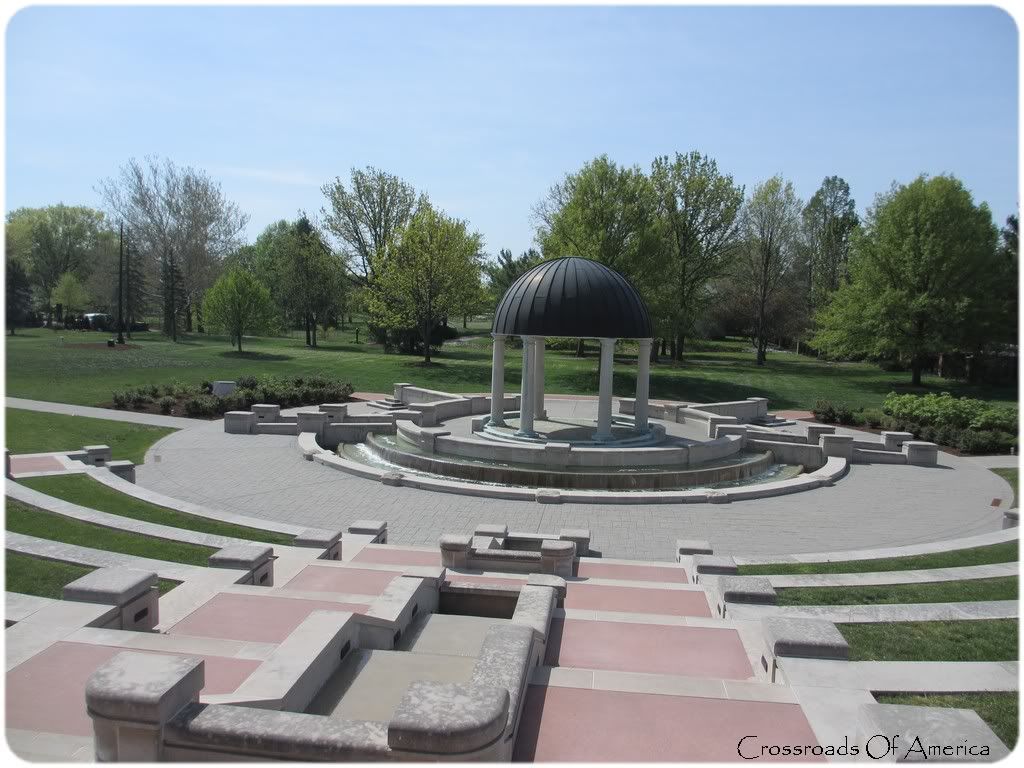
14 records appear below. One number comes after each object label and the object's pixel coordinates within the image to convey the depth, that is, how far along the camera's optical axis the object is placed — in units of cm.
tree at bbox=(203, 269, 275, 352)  5312
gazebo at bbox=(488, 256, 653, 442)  2122
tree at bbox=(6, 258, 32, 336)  6175
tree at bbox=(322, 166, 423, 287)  5797
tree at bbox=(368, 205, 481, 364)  4594
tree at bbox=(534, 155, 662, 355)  4175
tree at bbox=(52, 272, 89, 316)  6888
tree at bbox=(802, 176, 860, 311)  6775
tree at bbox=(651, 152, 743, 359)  5166
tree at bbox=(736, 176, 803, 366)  5800
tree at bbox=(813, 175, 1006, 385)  4109
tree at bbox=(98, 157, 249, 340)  6750
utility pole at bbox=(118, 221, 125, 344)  5444
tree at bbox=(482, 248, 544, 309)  7238
